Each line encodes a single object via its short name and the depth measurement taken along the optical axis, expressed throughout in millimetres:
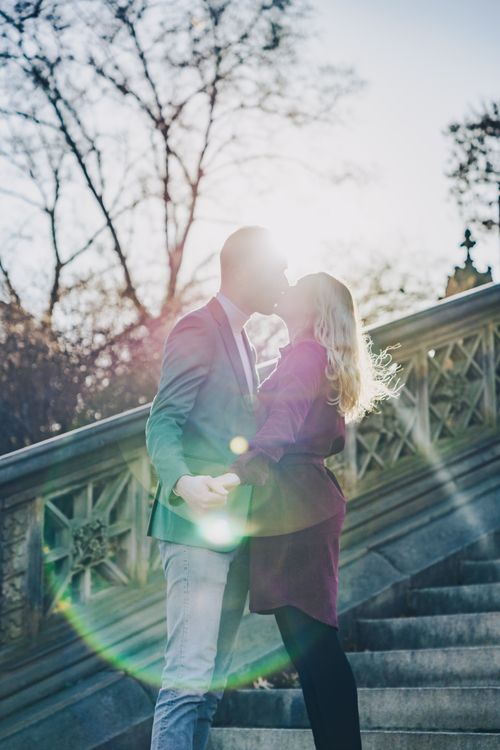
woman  3256
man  3270
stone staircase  4082
